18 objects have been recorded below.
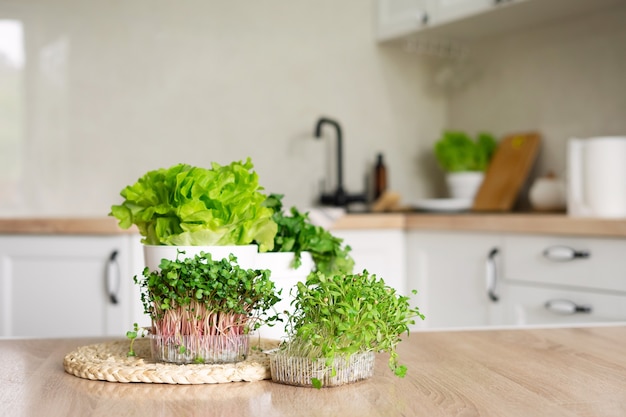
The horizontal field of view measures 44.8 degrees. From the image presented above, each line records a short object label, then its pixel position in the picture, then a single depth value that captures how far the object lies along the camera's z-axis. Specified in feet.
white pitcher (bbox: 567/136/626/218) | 7.87
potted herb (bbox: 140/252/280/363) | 2.58
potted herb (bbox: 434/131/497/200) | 10.76
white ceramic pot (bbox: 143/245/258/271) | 2.71
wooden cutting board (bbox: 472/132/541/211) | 10.27
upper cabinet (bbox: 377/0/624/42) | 9.53
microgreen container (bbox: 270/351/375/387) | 2.48
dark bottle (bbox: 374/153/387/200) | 11.32
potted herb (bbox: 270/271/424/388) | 2.43
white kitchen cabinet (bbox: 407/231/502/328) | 8.63
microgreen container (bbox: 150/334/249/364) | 2.69
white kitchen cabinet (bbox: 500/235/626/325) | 7.22
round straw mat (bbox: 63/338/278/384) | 2.58
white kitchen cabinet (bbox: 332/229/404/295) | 9.21
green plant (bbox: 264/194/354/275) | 3.29
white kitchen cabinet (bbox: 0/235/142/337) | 7.97
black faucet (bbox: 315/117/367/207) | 10.86
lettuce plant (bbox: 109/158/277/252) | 2.72
